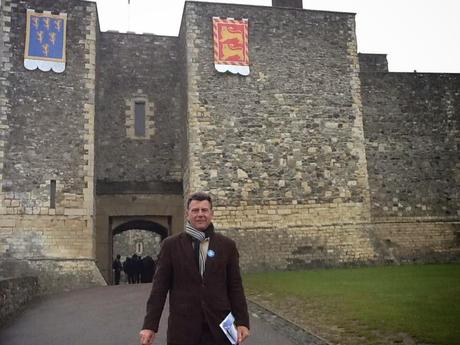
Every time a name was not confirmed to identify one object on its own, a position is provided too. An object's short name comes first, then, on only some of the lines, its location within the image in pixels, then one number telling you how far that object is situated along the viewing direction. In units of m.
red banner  16.98
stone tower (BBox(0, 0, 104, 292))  14.84
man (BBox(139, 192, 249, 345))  3.74
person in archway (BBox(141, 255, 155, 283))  18.19
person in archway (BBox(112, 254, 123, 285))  19.55
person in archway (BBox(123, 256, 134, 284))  18.48
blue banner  15.92
